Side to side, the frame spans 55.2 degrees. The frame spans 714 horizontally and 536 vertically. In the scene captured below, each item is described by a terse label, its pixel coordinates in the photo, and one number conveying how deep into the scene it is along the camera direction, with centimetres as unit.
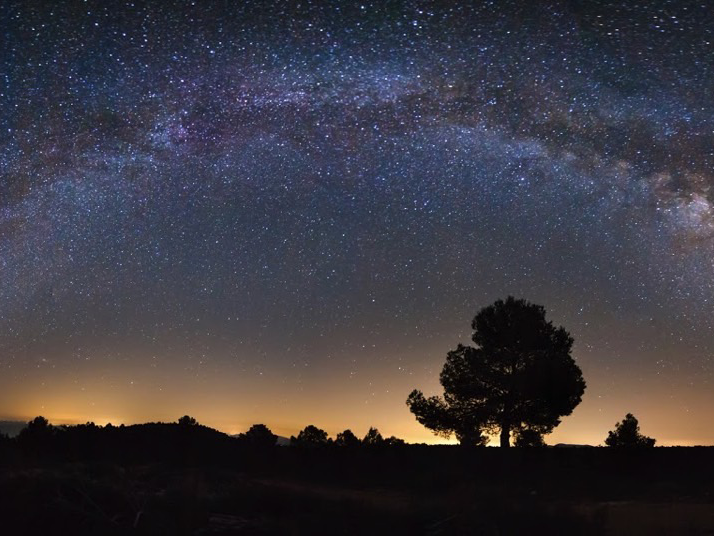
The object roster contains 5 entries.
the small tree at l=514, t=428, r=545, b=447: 3872
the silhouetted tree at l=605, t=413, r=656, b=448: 4422
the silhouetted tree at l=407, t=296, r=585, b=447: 3816
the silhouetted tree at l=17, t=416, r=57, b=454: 3522
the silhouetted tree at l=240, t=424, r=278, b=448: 4256
